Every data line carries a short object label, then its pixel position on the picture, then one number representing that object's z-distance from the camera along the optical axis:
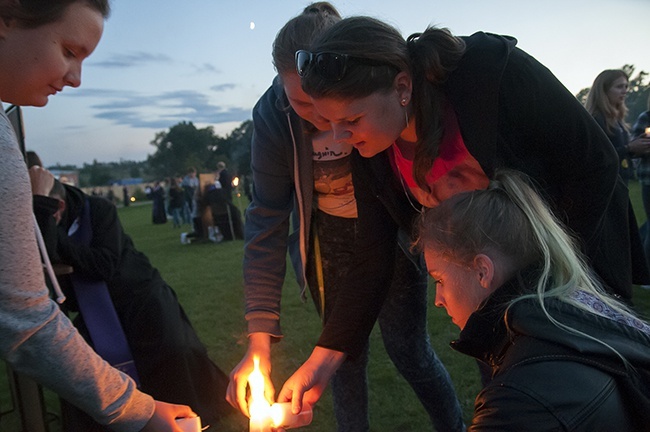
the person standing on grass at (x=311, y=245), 1.97
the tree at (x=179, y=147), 72.01
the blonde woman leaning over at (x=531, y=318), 1.16
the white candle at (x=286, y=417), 1.66
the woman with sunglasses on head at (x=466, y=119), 1.63
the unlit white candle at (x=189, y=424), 1.60
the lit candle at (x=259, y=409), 1.60
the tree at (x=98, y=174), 80.00
